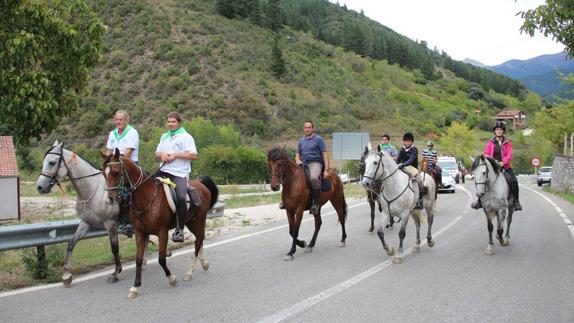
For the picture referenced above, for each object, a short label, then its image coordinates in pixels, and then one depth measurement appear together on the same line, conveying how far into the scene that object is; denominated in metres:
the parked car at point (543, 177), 43.84
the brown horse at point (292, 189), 9.70
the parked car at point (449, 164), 33.86
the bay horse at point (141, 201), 7.08
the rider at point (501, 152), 11.25
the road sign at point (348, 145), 37.09
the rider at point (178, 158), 7.88
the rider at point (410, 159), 11.07
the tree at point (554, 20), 10.27
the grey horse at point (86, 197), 7.71
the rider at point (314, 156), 10.70
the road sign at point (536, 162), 45.97
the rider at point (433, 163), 15.34
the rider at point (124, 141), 8.34
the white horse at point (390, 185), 9.81
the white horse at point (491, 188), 10.71
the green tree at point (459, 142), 83.00
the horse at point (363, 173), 9.96
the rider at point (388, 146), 13.85
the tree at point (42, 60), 12.16
